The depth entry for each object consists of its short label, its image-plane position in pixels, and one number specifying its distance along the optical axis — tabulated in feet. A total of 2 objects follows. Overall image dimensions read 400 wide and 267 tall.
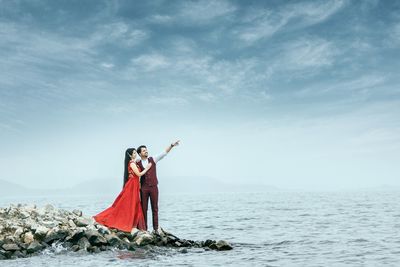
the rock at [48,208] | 71.20
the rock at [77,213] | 73.09
